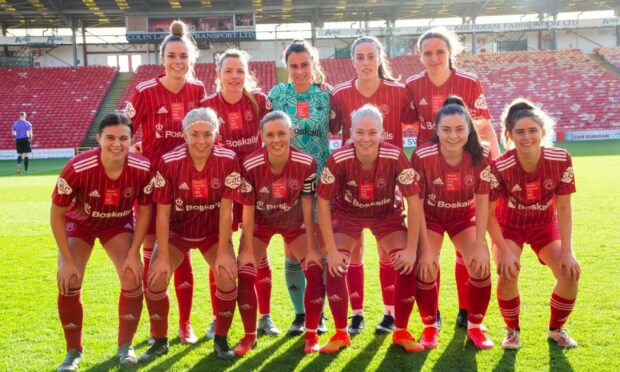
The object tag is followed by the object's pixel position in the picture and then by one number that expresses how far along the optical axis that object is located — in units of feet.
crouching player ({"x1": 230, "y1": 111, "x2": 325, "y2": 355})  11.52
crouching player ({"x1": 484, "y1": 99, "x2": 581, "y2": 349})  11.13
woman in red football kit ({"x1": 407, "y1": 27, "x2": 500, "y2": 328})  13.46
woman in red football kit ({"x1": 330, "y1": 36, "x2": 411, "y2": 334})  12.97
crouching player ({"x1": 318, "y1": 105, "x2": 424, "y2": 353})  11.37
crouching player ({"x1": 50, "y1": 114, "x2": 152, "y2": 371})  10.87
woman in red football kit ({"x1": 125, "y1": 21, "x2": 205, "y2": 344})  13.16
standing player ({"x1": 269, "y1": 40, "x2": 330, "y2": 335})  13.20
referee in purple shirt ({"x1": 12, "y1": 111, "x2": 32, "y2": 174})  51.90
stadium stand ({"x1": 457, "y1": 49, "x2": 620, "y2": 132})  80.89
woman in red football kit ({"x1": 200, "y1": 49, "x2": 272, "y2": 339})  12.92
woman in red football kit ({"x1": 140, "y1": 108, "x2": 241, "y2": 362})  11.21
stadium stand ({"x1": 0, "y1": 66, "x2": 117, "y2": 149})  75.72
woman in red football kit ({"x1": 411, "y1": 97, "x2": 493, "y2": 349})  11.35
